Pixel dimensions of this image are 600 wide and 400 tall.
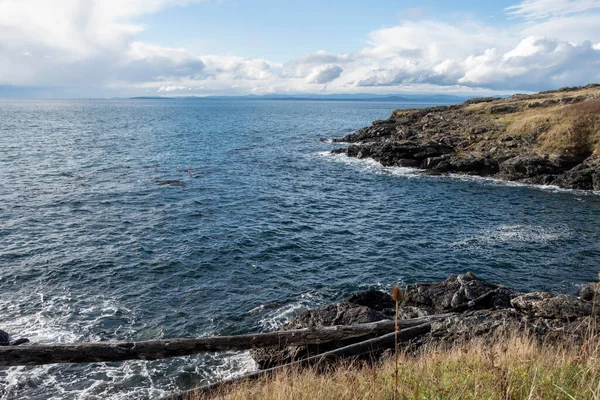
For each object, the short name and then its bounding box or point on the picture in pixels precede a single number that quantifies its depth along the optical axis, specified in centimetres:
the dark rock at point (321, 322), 1295
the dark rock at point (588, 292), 1863
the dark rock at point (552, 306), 1432
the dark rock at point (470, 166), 5322
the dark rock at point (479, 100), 10406
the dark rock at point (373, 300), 1919
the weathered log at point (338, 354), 974
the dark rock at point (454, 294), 1816
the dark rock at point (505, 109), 7675
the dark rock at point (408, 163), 5953
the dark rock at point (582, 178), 4472
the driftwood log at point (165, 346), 902
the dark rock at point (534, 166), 4850
